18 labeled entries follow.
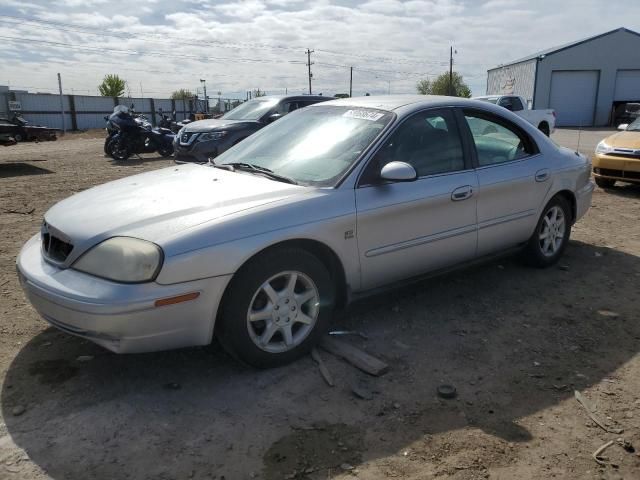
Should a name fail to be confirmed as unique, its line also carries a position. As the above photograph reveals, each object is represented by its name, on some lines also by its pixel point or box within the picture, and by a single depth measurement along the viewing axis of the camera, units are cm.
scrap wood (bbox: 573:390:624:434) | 271
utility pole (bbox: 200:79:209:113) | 3941
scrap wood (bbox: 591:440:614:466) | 247
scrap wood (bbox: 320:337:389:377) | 321
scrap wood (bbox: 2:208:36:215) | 734
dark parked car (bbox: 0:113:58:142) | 1372
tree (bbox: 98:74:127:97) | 6391
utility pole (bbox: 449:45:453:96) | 6181
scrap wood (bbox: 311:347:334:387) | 311
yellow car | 871
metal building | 3609
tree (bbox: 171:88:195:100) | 7150
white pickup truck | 1734
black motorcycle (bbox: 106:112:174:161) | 1479
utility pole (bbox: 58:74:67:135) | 3212
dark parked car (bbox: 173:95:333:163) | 1111
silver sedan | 277
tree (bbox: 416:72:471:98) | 7231
